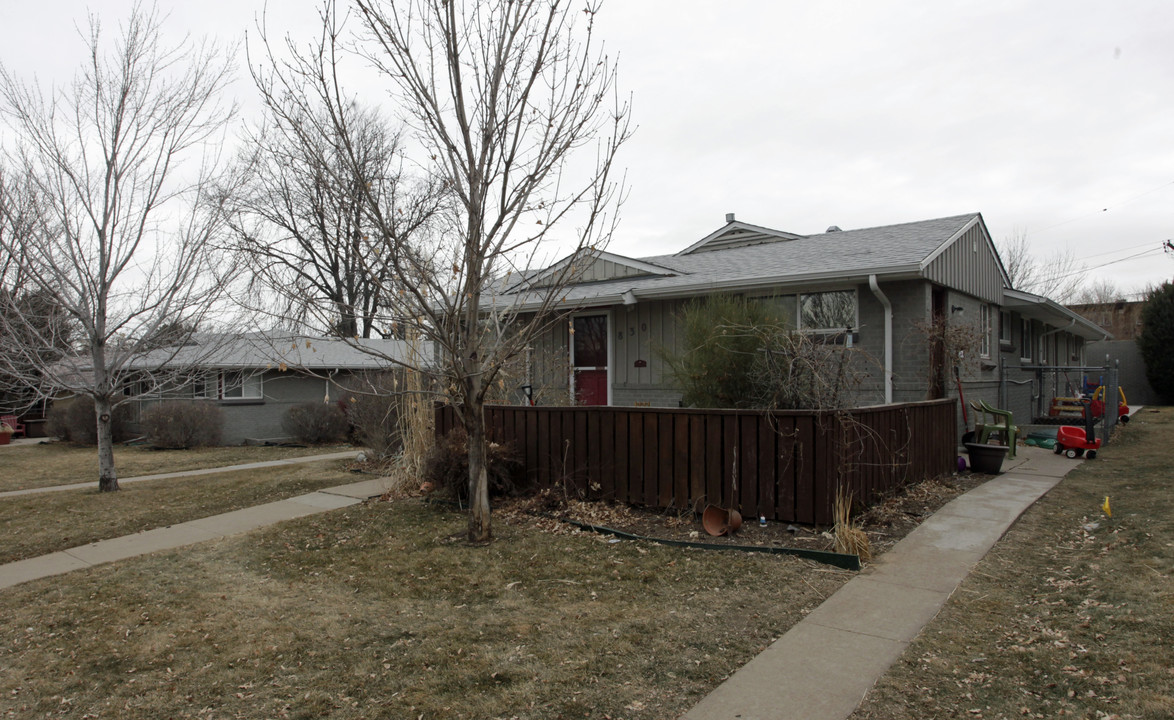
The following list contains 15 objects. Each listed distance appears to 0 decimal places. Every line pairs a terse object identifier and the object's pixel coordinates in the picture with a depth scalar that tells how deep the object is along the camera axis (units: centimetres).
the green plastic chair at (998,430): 1059
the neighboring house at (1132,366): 2531
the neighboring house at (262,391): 1862
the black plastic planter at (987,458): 932
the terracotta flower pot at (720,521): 633
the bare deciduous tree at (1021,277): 3841
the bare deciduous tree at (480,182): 607
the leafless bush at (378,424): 1163
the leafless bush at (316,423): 1862
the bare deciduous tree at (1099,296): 4447
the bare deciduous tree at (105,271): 955
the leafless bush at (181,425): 1739
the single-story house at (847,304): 1030
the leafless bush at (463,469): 799
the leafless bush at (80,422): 1881
